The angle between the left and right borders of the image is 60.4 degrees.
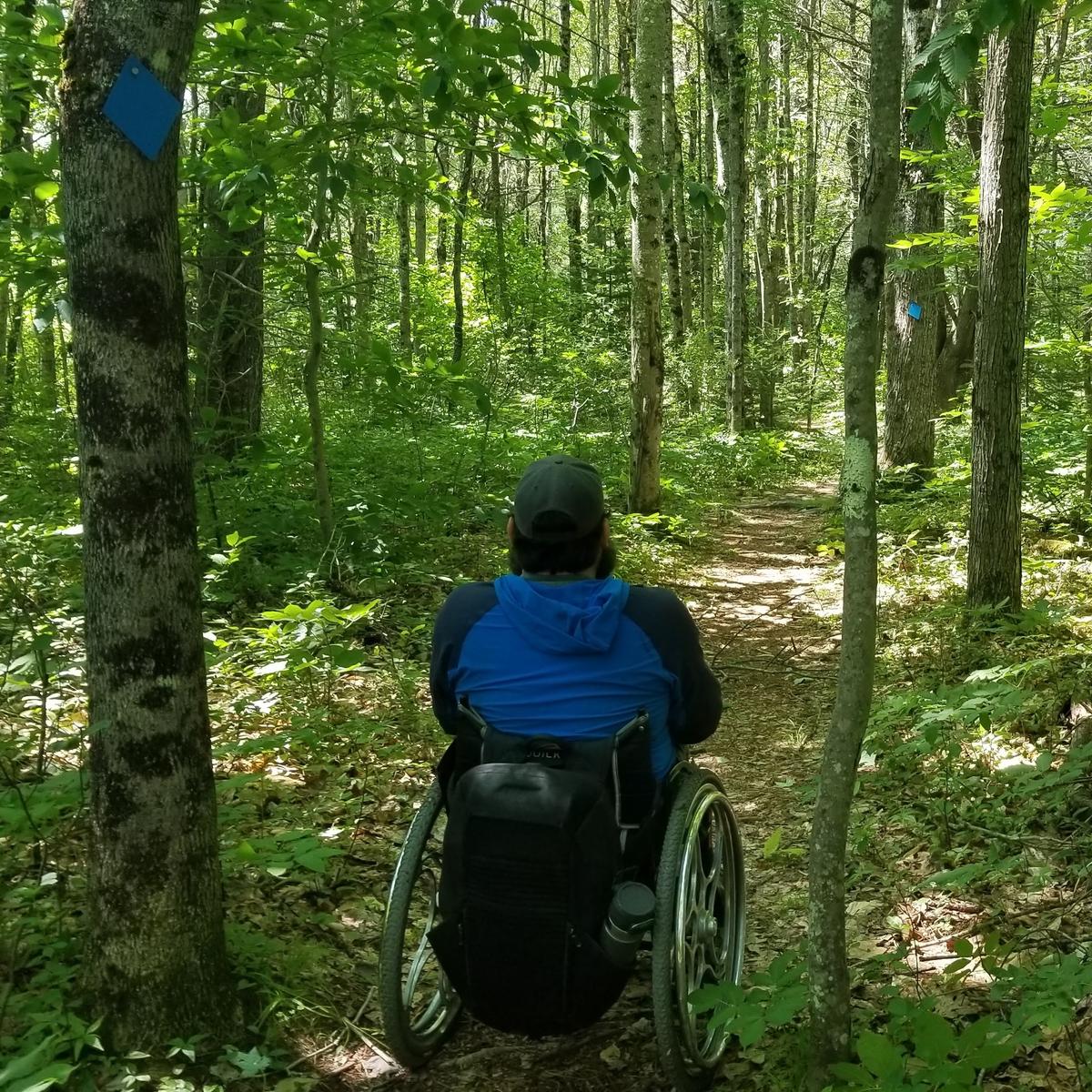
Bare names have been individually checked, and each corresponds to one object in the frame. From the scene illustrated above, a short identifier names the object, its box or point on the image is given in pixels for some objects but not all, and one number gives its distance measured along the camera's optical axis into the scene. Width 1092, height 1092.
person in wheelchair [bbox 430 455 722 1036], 2.27
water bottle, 2.31
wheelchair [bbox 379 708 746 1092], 2.26
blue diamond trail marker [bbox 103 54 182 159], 2.12
